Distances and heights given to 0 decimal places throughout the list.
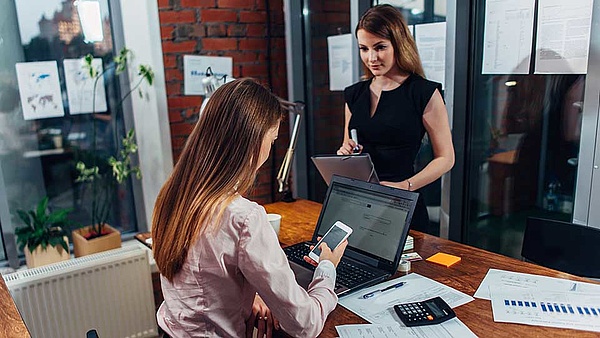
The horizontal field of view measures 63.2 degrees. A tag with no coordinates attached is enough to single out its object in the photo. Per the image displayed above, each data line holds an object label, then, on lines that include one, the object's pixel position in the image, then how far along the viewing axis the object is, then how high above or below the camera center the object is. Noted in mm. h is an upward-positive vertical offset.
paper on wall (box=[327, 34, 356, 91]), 2776 +5
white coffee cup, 1619 -513
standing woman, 1849 -202
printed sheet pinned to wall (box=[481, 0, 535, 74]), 1935 +72
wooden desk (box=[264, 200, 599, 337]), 1027 -573
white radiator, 2189 -1030
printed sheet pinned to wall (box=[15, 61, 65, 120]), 2436 -79
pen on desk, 1204 -568
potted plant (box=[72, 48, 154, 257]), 2510 -539
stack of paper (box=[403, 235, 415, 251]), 1495 -562
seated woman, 1018 -360
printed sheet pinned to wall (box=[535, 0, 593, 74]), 1756 +56
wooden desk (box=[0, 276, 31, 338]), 1096 -574
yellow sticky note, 1381 -572
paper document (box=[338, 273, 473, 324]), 1113 -568
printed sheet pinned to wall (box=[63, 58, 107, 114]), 2547 -83
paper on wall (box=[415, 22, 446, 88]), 2246 +40
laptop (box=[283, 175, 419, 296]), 1285 -469
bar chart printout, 1048 -567
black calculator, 1060 -555
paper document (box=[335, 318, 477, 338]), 1018 -565
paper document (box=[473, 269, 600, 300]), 1198 -570
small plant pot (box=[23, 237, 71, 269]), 2383 -881
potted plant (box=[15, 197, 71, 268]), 2373 -782
